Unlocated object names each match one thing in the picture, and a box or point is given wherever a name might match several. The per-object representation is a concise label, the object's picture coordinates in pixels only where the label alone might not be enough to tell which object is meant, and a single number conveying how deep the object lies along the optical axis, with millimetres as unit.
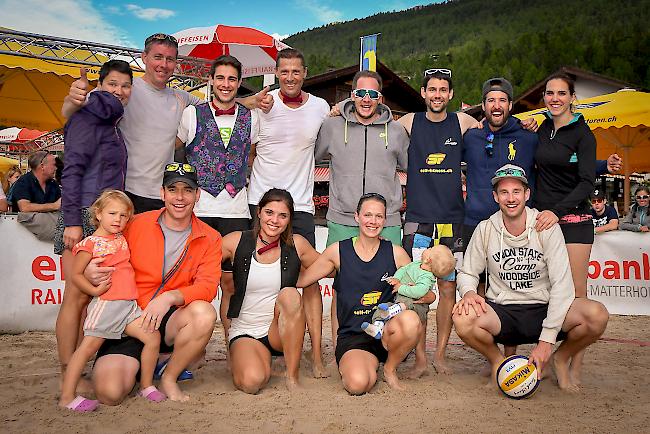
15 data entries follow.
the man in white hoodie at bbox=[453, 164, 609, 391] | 3928
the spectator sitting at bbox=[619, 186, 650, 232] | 8867
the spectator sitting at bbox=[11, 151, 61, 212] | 6852
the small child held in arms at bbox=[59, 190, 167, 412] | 3561
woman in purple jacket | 3820
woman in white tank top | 3934
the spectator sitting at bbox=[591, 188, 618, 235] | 8938
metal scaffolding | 8640
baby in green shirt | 3959
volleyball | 3734
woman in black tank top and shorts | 4082
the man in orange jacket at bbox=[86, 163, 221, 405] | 3650
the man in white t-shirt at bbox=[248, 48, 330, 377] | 4586
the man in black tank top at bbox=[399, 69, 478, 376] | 4559
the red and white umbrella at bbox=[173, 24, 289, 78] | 10506
